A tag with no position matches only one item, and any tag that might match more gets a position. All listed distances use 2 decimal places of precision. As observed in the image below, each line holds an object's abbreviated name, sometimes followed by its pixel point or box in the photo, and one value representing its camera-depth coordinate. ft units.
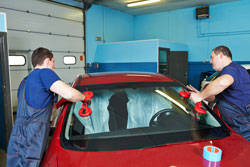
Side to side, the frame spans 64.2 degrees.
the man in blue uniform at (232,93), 6.73
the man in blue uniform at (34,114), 5.49
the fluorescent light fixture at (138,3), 28.47
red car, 4.16
